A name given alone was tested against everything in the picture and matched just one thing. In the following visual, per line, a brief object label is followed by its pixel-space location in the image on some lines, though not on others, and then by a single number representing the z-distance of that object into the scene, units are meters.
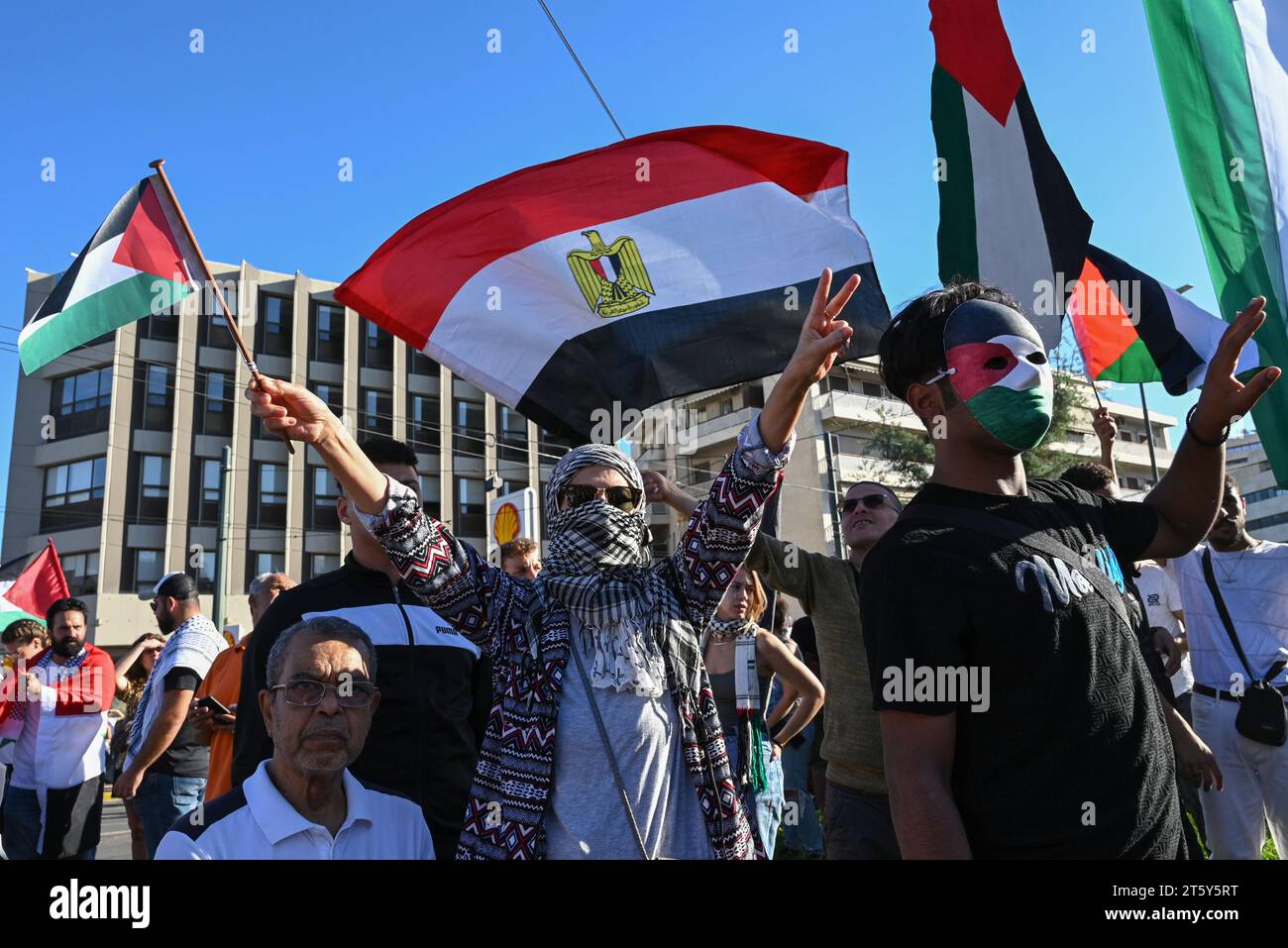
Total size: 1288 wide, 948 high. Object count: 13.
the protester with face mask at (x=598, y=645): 2.40
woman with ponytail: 5.37
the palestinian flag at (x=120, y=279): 3.93
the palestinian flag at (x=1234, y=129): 4.47
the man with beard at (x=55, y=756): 6.65
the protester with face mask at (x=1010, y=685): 1.86
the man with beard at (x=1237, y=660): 4.70
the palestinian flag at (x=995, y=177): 4.84
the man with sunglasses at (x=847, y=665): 3.75
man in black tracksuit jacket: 3.01
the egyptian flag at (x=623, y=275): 4.25
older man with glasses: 2.30
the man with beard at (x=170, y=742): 5.88
